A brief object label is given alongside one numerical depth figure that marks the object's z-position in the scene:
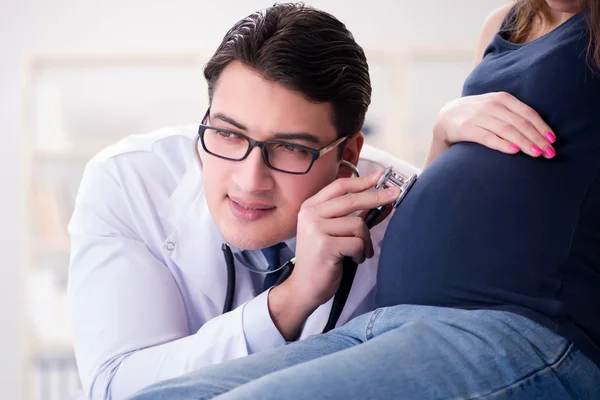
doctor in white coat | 1.32
